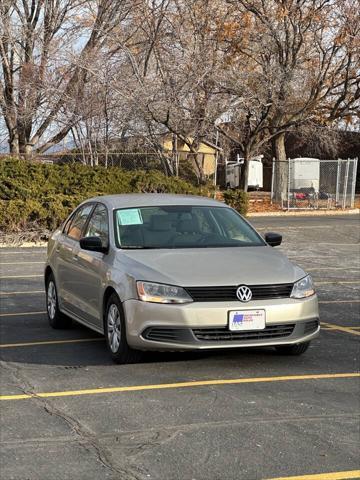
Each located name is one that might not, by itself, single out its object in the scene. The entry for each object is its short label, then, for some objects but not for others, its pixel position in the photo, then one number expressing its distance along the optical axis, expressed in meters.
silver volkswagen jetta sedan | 6.93
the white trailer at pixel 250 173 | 47.31
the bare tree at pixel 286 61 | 30.70
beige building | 32.08
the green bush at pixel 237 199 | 25.92
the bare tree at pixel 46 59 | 29.50
